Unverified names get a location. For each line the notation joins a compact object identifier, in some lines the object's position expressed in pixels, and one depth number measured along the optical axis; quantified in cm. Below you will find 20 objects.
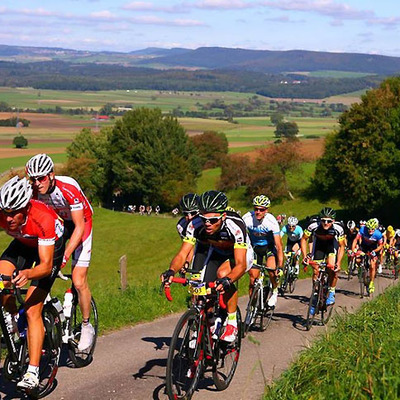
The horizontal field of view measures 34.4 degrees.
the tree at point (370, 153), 5572
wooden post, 1430
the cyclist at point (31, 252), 625
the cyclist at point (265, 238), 1153
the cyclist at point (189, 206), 1148
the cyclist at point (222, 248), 721
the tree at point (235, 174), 8662
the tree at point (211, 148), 11516
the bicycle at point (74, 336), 797
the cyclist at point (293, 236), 1788
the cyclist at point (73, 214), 764
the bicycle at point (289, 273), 1783
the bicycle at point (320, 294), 1224
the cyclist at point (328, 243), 1254
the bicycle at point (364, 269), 1789
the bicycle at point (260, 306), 1126
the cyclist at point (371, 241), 1764
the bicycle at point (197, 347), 679
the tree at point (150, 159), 8394
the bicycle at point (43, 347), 654
